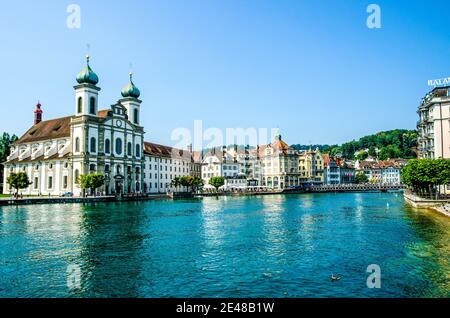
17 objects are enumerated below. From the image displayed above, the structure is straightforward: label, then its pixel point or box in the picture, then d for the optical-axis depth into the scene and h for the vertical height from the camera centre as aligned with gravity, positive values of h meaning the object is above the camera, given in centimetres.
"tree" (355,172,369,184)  19482 -110
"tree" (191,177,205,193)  11444 -128
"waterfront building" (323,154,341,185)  17300 +235
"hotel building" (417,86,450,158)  7525 +1017
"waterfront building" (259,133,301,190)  15175 +433
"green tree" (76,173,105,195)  8069 -7
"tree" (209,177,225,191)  12150 -86
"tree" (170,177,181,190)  11406 -86
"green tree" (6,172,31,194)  7994 +35
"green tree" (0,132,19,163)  11031 +1079
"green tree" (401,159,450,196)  5847 +39
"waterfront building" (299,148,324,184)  16250 +324
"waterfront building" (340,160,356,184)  18150 +141
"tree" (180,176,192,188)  11250 -61
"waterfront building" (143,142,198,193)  11231 +395
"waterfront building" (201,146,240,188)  14100 +471
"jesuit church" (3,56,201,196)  8844 +780
